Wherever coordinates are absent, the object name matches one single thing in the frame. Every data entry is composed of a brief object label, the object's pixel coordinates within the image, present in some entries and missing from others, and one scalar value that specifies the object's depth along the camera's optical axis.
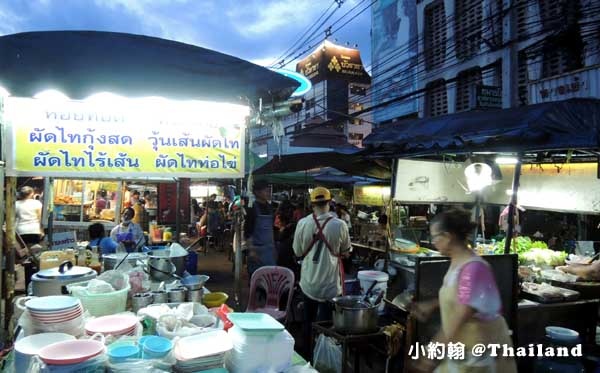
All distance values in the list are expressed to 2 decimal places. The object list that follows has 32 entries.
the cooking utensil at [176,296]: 3.01
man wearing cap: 4.50
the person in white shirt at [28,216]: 7.64
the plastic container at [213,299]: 3.32
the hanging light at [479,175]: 5.84
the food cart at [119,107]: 2.82
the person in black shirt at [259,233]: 5.98
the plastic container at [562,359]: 3.95
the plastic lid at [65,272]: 2.94
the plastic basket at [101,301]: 2.61
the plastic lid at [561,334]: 4.02
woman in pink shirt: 2.51
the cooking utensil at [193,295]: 3.11
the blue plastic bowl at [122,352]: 1.95
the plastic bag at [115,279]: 3.01
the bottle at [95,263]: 4.85
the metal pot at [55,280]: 2.86
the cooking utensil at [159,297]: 2.95
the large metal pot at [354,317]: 3.66
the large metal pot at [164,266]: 3.59
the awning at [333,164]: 7.39
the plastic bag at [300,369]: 2.16
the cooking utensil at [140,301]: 2.85
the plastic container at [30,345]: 1.97
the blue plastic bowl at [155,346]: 2.01
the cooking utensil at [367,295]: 3.86
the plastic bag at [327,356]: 3.71
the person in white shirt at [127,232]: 7.04
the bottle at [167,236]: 8.45
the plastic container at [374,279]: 4.67
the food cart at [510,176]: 4.03
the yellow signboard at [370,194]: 14.36
